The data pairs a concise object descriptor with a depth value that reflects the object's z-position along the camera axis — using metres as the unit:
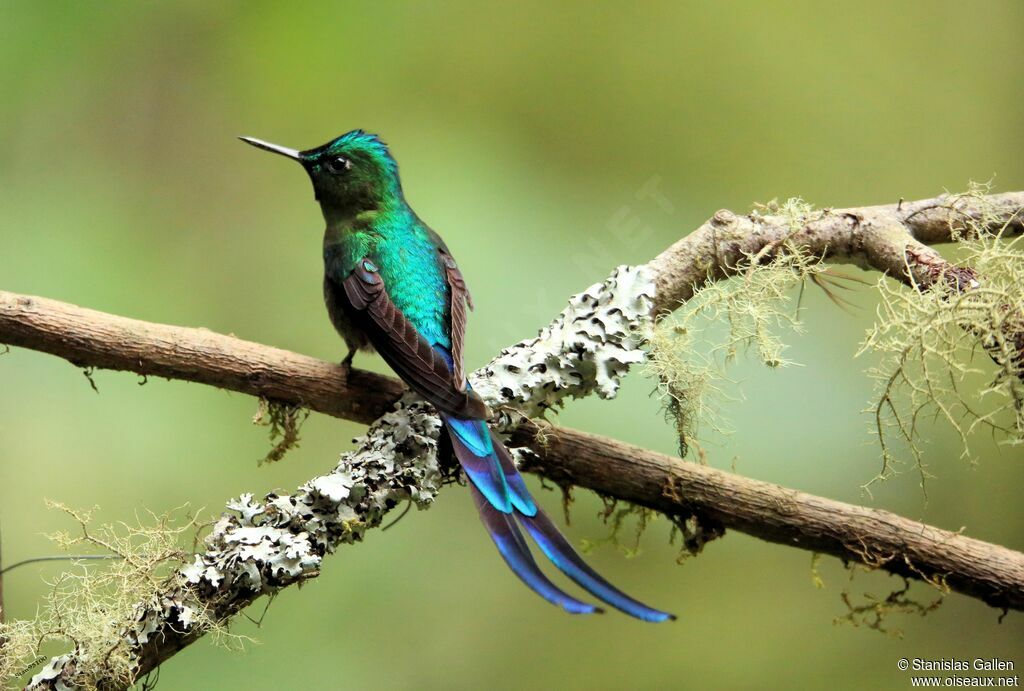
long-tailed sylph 3.91
